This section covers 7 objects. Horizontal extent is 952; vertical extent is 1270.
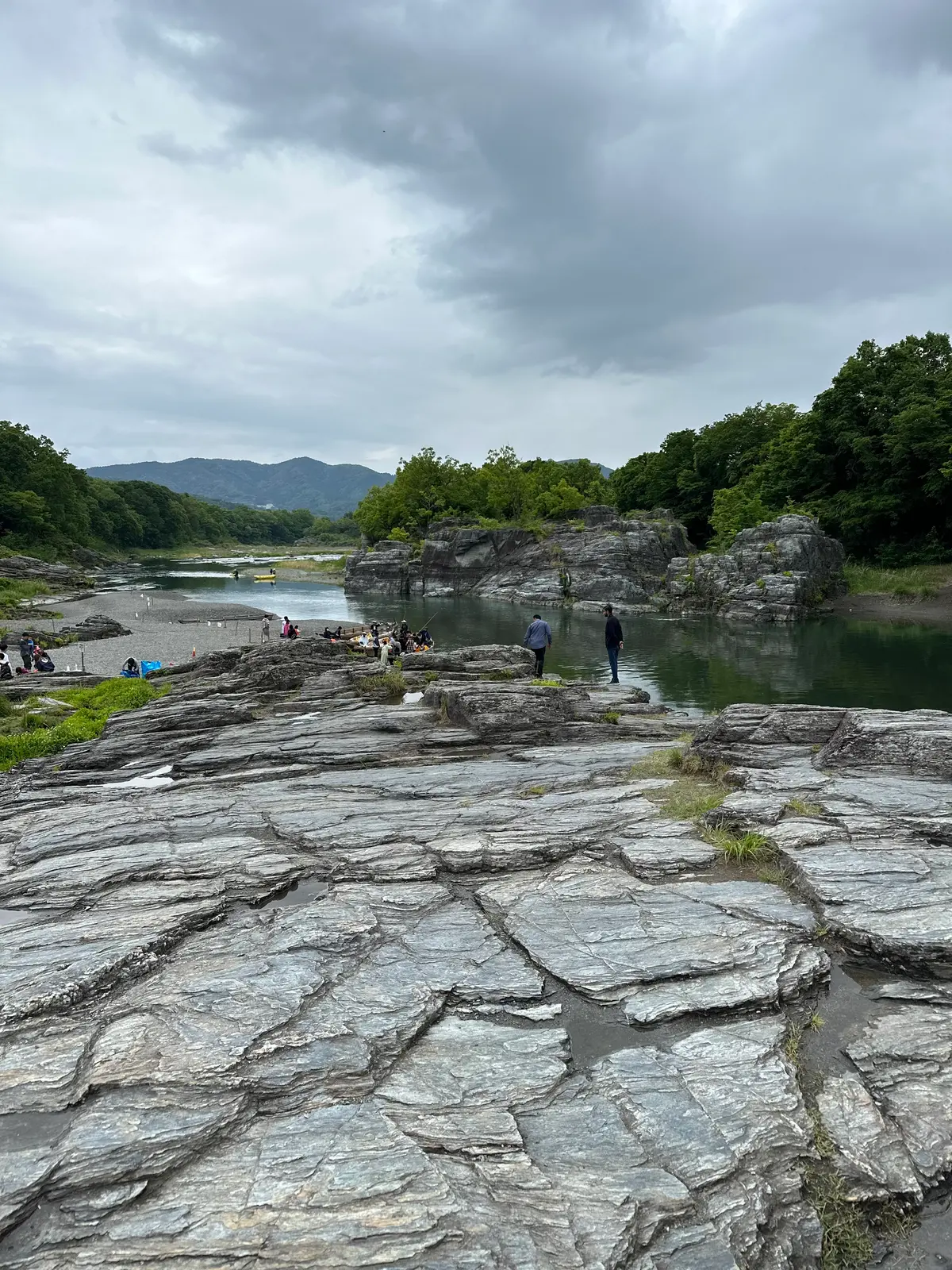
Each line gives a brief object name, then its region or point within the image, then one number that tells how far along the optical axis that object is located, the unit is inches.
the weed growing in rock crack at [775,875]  426.0
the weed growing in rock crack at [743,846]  458.0
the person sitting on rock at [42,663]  1621.6
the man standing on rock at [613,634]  1309.1
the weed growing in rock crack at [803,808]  509.4
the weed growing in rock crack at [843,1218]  218.4
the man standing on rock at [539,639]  1266.0
